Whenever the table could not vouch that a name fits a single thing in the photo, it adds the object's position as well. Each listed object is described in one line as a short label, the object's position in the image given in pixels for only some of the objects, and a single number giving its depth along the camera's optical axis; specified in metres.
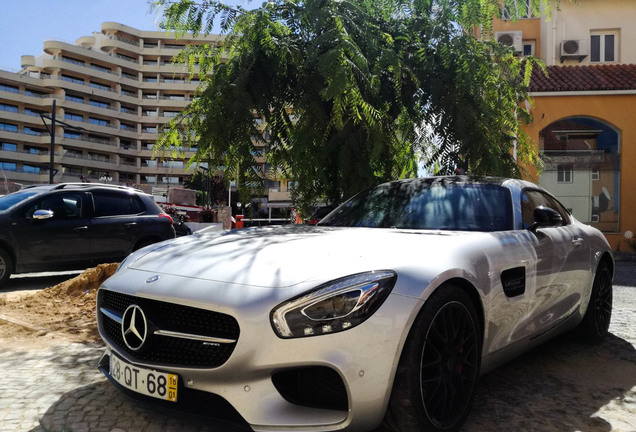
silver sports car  2.28
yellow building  17.50
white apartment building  76.81
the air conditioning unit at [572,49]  22.12
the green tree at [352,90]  5.07
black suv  7.95
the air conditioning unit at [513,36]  22.31
